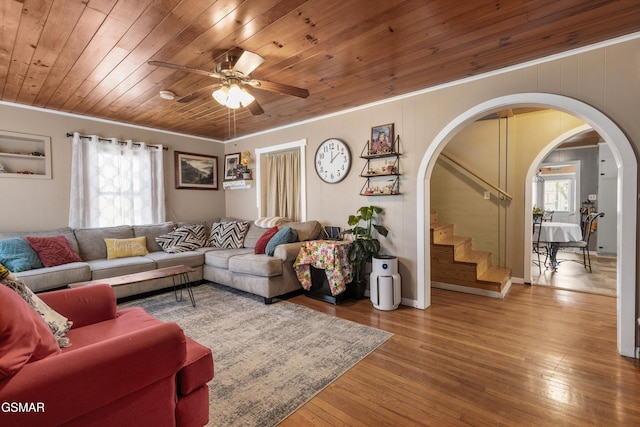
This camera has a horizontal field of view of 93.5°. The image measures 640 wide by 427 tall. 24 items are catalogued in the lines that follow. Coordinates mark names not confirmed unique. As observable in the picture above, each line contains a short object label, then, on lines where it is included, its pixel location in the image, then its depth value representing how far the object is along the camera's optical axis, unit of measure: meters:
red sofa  1.00
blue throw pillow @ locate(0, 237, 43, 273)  3.13
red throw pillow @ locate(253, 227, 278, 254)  3.97
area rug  1.81
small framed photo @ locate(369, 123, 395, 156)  3.58
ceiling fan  2.33
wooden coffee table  3.04
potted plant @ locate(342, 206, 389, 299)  3.56
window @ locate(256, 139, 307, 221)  4.62
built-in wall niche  3.67
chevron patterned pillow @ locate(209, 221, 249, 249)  4.79
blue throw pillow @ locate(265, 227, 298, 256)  3.83
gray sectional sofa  3.31
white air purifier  3.32
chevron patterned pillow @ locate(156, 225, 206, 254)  4.49
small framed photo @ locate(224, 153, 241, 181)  5.53
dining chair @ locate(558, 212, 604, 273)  4.78
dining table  4.66
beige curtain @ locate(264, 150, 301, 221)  4.91
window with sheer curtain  4.12
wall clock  4.05
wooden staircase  3.85
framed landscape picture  5.21
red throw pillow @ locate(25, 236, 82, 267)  3.36
